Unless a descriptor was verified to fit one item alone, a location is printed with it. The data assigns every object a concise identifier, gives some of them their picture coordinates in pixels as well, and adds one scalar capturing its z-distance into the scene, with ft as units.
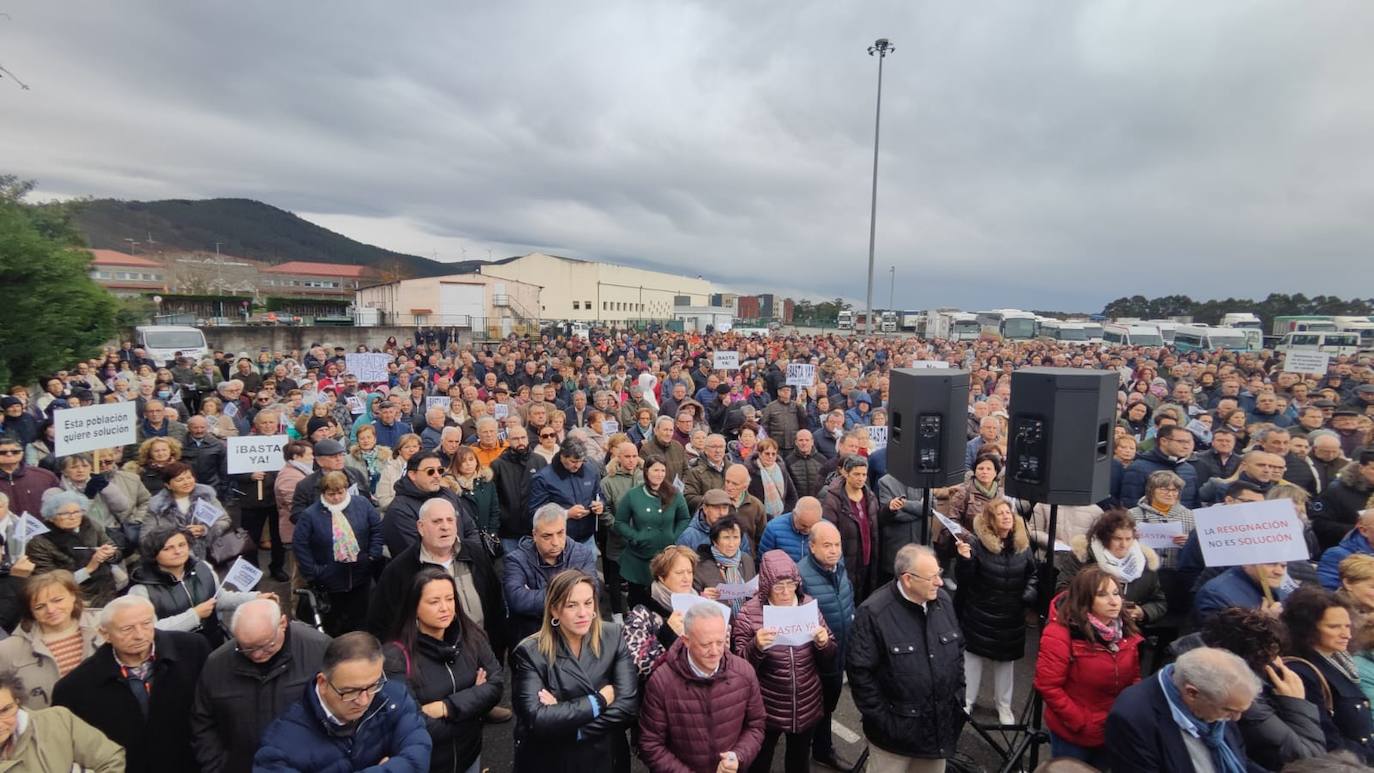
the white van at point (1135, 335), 96.68
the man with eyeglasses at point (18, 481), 17.58
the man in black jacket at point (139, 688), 9.80
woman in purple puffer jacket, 11.34
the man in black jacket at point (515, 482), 19.17
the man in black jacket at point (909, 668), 10.99
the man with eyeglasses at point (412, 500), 14.57
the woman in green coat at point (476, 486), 17.52
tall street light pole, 82.12
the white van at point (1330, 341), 81.84
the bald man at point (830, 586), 12.45
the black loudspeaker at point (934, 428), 15.03
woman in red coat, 10.78
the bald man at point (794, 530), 14.44
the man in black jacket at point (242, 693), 9.45
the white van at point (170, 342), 58.49
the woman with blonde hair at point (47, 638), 10.28
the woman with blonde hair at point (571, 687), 9.62
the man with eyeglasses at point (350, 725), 8.08
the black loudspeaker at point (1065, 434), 13.57
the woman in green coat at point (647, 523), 16.89
